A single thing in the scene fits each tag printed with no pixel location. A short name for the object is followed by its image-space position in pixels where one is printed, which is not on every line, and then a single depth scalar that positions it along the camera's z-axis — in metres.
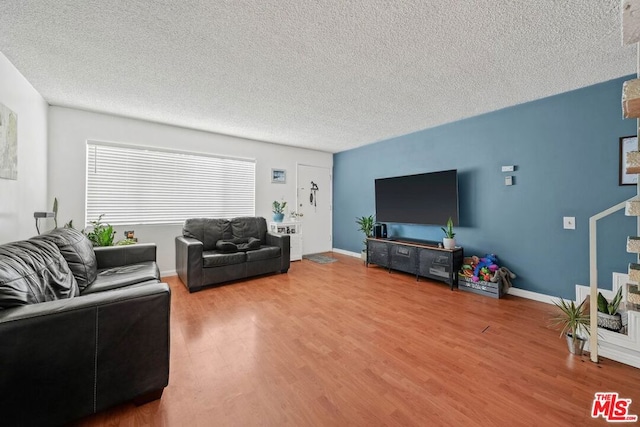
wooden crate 3.07
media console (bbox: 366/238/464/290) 3.45
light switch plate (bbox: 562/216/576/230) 2.78
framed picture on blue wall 2.41
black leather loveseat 3.28
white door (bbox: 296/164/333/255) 5.65
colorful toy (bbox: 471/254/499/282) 3.16
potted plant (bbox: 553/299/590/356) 1.91
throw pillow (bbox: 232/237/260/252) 3.85
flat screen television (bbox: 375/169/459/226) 3.65
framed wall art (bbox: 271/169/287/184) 5.18
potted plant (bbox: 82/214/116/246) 3.16
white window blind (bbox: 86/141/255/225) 3.57
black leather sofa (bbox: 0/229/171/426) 1.09
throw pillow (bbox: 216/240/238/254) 3.63
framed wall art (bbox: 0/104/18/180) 2.07
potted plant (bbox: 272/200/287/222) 4.99
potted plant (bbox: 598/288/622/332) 1.95
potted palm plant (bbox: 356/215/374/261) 4.91
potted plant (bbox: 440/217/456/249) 3.53
